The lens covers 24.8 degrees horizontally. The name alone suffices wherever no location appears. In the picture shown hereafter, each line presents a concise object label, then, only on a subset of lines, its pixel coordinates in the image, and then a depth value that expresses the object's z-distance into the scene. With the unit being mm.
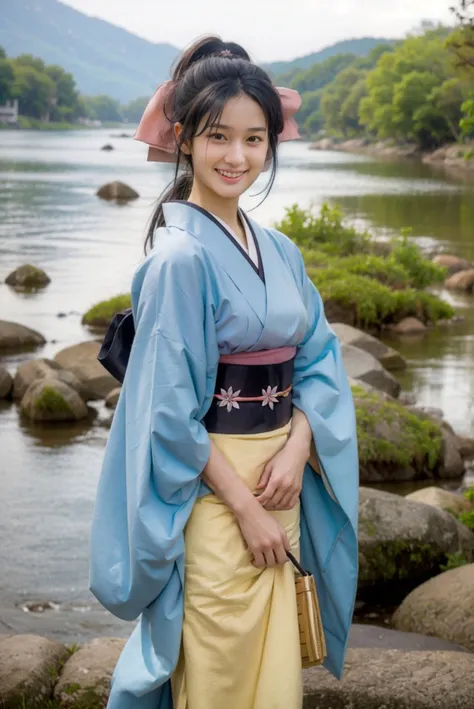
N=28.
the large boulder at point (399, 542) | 4828
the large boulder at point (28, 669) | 3268
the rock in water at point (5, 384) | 8797
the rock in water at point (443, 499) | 5625
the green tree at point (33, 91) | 107312
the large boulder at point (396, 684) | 3094
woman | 2359
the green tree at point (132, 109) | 180625
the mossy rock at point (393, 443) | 6723
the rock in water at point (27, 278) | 14719
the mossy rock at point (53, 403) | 8172
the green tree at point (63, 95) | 118125
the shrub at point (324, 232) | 14898
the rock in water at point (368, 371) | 8430
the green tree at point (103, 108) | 166250
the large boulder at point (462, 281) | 14953
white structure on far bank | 111438
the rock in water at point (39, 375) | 8586
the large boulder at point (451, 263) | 16203
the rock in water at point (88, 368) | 8875
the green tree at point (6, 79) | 105825
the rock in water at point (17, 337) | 10414
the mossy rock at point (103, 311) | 11773
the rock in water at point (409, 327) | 11882
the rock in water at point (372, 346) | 9828
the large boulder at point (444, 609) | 4055
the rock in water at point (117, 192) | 30641
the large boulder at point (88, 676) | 3279
